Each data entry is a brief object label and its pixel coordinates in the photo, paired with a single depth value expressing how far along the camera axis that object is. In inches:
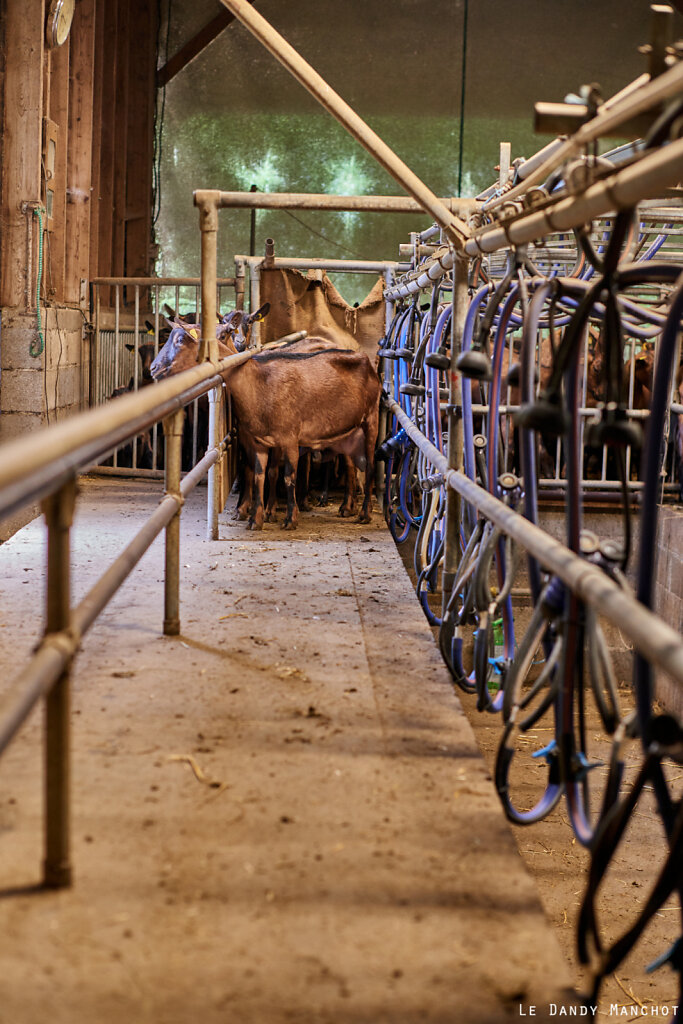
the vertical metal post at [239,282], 340.5
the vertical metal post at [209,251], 186.5
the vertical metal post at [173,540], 135.4
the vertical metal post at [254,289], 335.9
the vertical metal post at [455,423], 157.4
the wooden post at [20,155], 307.1
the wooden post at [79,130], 390.0
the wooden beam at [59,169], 348.8
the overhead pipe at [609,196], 64.7
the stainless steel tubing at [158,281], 374.3
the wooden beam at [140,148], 525.7
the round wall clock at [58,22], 309.3
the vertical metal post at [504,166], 211.9
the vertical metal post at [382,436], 320.2
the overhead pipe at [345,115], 148.3
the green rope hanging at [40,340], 316.5
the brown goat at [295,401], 254.2
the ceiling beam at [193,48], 550.3
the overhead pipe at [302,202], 190.7
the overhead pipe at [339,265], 315.9
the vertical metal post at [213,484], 216.1
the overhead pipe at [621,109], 65.6
